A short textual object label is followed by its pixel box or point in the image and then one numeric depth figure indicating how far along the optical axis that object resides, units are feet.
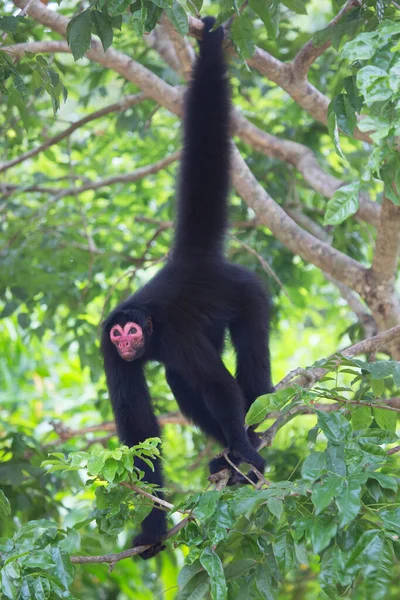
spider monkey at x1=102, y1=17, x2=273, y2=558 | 29.19
